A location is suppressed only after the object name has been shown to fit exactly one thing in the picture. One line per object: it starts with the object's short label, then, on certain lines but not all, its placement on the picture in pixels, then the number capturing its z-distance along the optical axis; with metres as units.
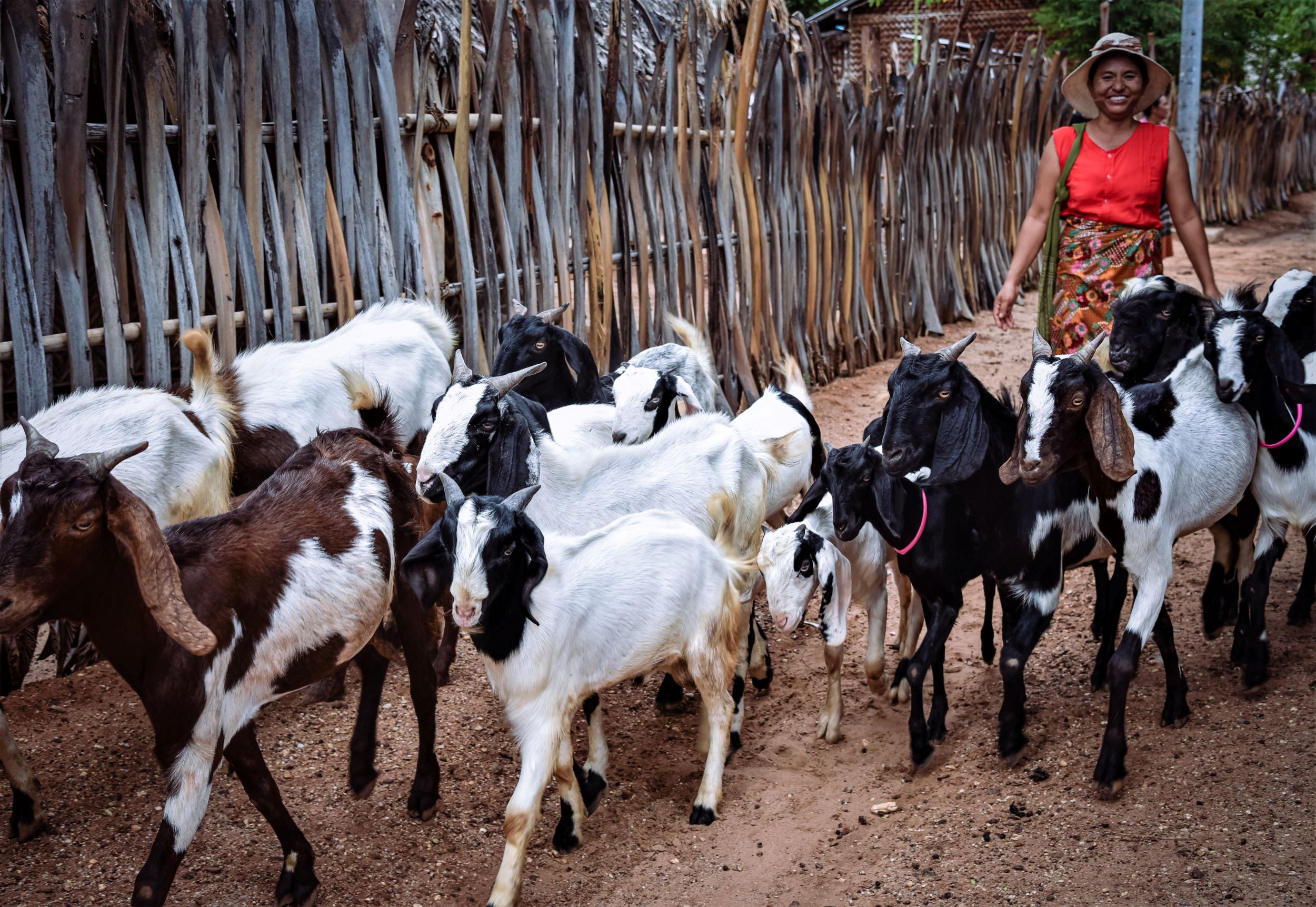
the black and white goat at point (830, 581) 4.54
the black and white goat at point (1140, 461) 3.86
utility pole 12.65
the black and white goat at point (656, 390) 5.22
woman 5.18
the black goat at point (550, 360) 5.42
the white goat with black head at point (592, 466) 4.20
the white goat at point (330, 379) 4.94
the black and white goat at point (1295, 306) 5.06
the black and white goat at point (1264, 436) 4.43
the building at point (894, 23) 22.88
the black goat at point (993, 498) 4.02
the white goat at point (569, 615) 3.50
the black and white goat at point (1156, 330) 4.95
